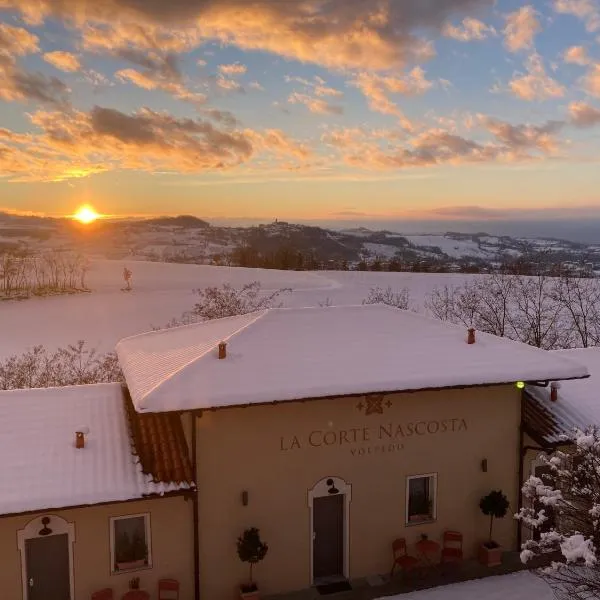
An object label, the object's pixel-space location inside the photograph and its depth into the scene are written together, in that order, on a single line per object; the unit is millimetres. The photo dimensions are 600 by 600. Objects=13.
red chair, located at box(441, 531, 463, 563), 12961
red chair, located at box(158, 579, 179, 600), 11391
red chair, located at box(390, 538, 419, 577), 12477
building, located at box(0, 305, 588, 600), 11398
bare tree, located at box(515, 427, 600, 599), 7977
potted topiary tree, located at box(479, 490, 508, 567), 13023
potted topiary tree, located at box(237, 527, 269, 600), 11445
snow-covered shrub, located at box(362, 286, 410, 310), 43531
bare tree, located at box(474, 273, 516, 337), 33188
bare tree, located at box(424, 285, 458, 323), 37500
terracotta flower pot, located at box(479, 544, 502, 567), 13047
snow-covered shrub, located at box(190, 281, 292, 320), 32562
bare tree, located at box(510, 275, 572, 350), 31312
